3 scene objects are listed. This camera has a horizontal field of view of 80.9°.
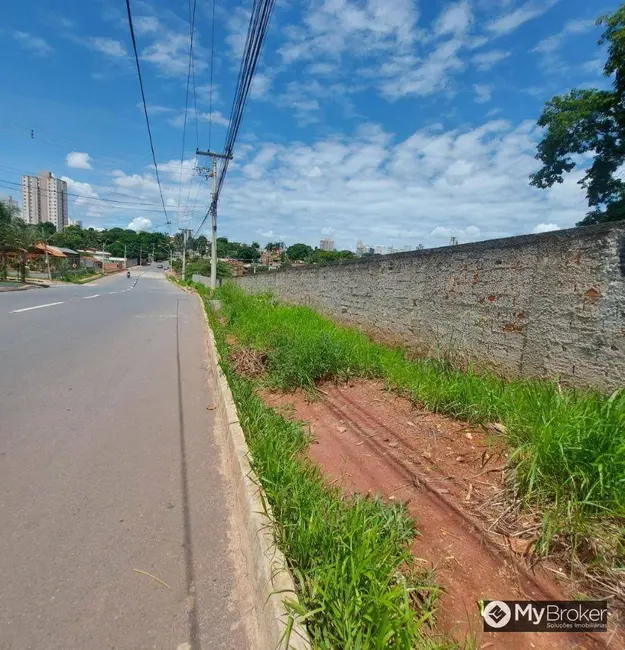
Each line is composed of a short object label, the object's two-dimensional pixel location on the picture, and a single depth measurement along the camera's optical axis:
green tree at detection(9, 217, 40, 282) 25.14
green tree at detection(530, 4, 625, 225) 14.19
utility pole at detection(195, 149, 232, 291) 21.20
